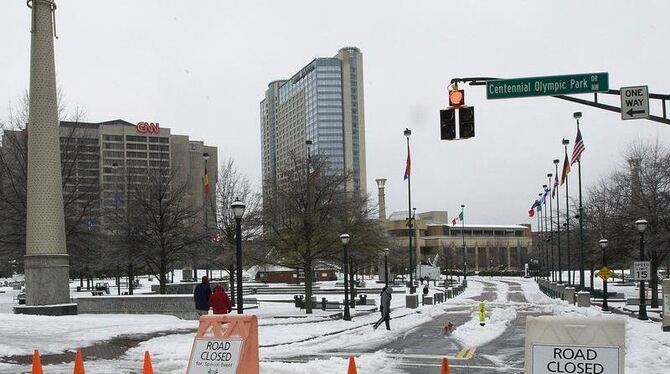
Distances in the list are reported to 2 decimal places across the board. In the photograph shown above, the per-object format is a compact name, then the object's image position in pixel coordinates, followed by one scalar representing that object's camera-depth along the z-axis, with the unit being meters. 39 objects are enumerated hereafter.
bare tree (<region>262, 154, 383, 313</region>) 33.31
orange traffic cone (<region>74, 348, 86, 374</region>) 11.34
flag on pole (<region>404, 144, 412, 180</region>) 42.61
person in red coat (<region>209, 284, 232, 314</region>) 19.25
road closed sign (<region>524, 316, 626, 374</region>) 7.32
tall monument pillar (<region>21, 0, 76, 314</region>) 25.50
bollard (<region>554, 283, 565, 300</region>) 46.04
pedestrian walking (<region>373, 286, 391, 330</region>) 24.70
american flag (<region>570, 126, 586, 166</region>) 38.50
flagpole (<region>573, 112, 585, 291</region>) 40.92
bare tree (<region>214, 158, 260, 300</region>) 35.12
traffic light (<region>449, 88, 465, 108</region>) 16.92
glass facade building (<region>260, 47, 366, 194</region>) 182.12
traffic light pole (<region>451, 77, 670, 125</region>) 15.44
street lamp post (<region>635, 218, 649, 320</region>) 27.47
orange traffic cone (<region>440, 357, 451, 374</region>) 9.09
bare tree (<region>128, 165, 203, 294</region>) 37.16
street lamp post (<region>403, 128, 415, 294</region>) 43.13
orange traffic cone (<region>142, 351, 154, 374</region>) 10.77
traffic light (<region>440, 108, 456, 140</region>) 16.81
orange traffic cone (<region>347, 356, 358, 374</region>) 9.76
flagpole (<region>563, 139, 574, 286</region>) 46.50
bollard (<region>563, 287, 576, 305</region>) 41.75
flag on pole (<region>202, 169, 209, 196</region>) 39.22
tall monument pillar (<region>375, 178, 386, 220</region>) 81.05
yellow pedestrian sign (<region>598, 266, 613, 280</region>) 33.47
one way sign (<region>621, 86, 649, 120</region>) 15.45
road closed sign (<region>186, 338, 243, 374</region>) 9.27
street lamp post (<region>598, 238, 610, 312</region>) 34.37
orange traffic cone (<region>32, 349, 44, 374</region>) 11.45
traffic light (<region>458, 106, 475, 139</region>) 16.73
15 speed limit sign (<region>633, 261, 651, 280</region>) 27.19
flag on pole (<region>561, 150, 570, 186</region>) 43.56
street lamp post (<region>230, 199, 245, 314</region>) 18.81
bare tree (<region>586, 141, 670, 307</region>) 37.88
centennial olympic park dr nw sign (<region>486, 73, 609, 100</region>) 16.00
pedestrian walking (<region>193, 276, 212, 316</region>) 21.20
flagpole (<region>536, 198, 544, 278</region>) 97.26
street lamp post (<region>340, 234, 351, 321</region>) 27.20
